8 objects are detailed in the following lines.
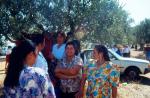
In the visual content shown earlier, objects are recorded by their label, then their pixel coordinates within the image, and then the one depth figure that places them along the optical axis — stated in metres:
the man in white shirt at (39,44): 1.96
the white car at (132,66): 6.31
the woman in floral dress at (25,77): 1.44
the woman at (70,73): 2.28
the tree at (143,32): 22.90
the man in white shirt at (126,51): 10.93
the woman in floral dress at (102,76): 2.12
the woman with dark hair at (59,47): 2.95
